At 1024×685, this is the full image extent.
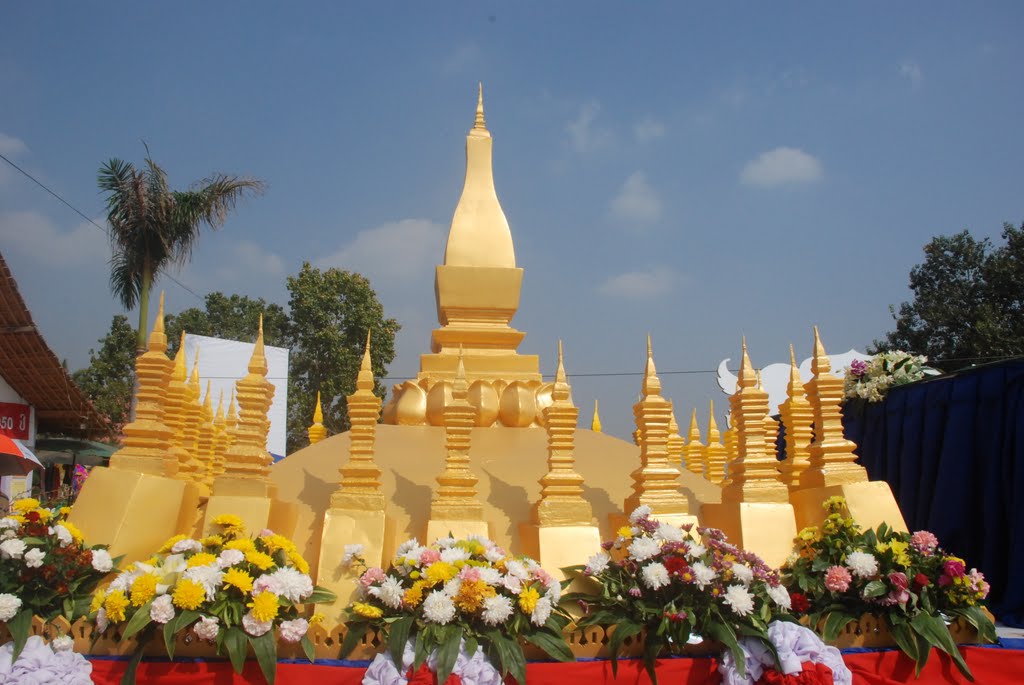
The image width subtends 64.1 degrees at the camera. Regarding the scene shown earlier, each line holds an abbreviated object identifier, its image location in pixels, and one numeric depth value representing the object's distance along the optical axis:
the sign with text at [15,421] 17.67
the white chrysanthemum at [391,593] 4.86
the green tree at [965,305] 25.92
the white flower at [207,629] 4.64
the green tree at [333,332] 28.86
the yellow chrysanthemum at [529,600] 4.80
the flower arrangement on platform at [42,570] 4.98
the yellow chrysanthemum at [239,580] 4.75
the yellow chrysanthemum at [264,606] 4.68
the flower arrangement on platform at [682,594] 4.87
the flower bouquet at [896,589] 5.19
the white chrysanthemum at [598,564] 5.29
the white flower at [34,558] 4.98
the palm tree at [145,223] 17.78
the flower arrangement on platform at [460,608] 4.67
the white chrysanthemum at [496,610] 4.68
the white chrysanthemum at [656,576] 4.89
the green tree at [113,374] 31.88
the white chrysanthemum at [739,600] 4.79
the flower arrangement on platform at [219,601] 4.68
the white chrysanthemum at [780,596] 5.00
